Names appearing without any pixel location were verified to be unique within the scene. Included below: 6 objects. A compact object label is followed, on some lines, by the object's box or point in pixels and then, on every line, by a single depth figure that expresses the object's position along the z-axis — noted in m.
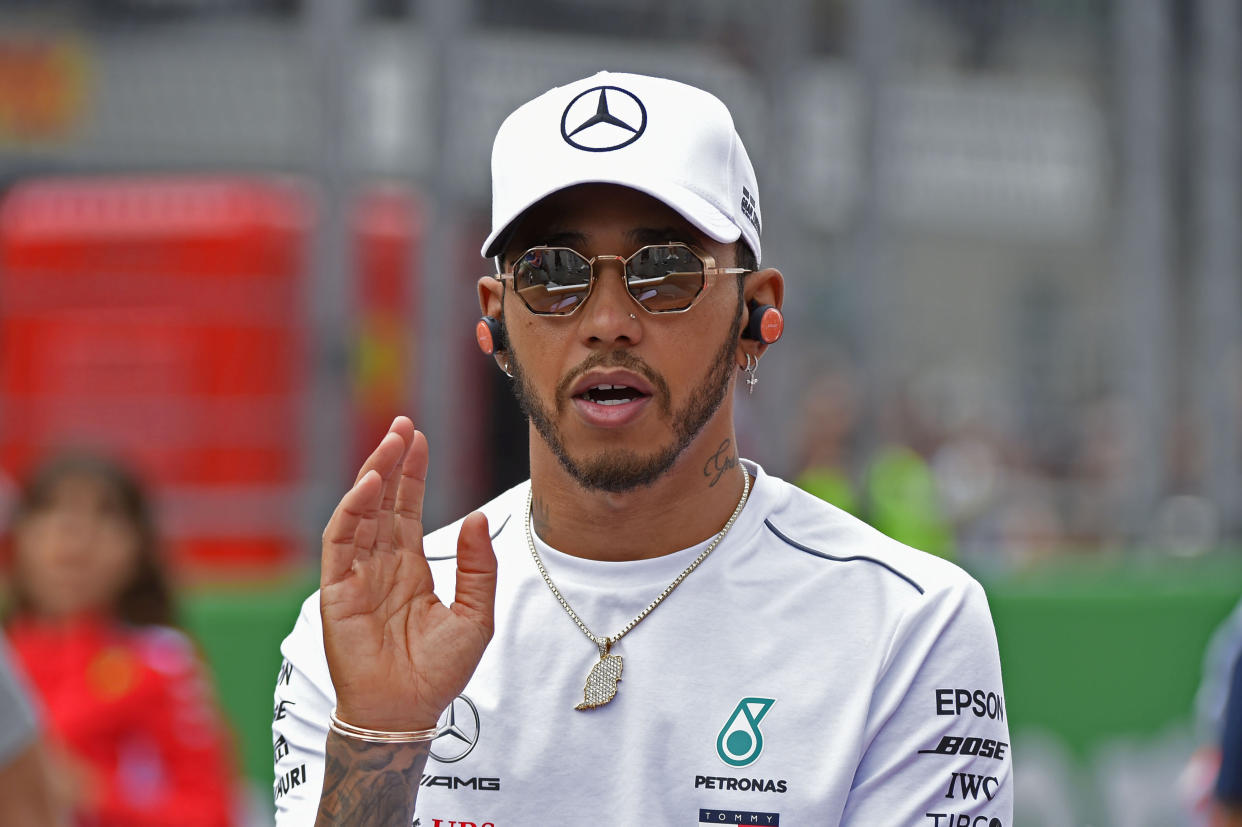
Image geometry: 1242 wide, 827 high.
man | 4.20
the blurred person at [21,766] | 5.12
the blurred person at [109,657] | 9.27
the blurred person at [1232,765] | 7.45
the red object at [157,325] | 19.42
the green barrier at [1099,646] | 15.09
